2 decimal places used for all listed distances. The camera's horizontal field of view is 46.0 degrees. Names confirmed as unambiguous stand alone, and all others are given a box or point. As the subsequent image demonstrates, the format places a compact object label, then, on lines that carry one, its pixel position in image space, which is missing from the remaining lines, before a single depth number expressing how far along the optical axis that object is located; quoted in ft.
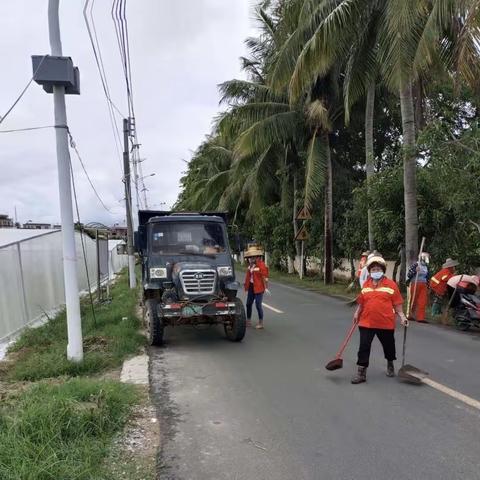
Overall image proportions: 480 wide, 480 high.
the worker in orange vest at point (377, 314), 23.47
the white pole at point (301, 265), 91.57
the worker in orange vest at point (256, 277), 38.58
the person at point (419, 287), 40.73
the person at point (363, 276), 37.44
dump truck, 32.04
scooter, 35.86
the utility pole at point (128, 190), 85.66
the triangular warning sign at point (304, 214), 73.95
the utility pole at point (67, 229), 26.00
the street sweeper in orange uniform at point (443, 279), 39.93
